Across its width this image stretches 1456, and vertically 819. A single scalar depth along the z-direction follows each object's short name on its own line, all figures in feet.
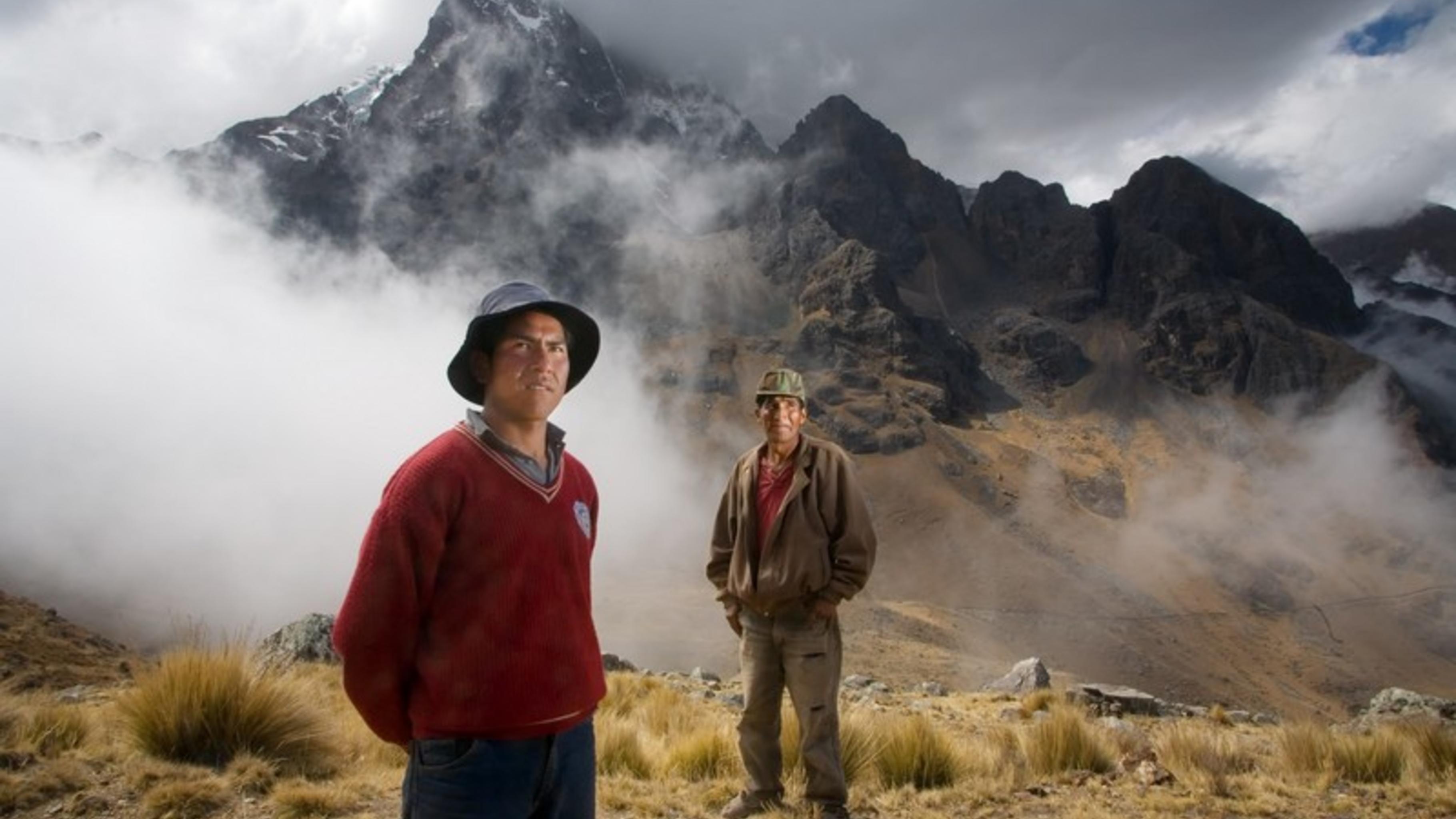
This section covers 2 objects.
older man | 16.66
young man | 7.66
